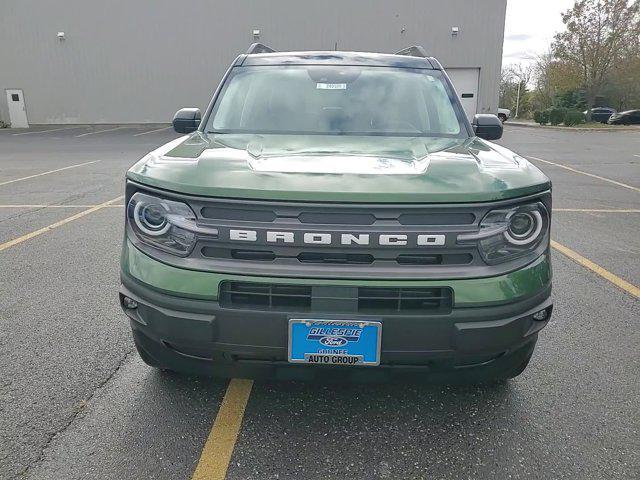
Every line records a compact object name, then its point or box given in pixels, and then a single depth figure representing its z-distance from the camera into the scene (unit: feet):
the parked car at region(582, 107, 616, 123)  136.15
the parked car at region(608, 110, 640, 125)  122.83
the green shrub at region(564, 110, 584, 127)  110.02
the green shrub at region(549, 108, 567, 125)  114.42
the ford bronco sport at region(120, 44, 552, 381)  6.52
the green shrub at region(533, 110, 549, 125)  120.78
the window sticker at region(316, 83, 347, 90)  11.41
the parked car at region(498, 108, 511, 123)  86.58
